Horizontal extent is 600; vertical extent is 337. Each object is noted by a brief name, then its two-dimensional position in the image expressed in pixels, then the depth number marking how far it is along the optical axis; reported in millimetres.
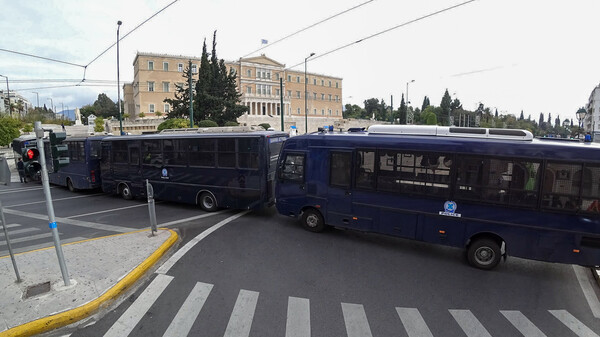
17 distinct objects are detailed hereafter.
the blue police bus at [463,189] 5734
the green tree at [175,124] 30947
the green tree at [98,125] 41244
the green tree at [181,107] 41294
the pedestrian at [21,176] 19148
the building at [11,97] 74675
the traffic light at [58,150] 5541
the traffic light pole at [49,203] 4971
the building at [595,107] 76281
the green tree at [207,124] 32350
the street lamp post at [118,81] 20794
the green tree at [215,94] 40750
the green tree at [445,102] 81431
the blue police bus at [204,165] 9898
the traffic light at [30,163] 5559
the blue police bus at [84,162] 14492
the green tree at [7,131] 32188
